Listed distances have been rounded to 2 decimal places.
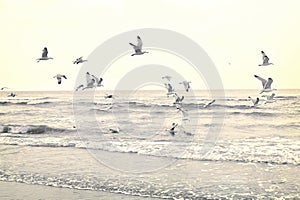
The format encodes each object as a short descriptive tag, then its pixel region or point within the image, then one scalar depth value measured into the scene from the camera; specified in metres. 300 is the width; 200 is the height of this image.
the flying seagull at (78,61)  12.65
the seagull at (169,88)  16.57
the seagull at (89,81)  13.26
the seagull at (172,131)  16.40
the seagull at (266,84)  13.60
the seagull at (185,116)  22.28
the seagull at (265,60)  13.39
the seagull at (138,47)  11.20
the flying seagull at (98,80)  12.97
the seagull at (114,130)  17.14
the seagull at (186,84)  14.90
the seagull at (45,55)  12.39
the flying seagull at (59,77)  13.27
